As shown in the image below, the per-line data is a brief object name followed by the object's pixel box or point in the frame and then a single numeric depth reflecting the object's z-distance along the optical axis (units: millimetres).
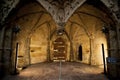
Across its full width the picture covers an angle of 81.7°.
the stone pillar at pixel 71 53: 6086
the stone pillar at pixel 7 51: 3727
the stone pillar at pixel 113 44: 3666
